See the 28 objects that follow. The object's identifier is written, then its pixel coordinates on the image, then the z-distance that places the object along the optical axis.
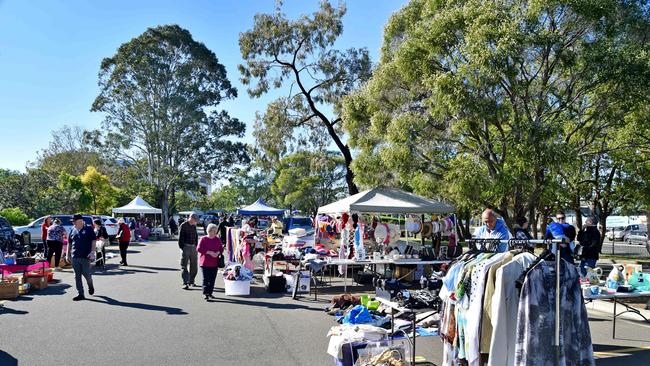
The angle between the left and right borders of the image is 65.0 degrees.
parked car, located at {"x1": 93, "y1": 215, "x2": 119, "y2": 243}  27.52
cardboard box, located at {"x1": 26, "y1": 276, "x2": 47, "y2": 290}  11.43
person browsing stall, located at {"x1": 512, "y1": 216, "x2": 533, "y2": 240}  10.59
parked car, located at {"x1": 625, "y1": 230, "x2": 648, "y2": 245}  36.57
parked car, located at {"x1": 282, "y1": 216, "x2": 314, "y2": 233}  29.65
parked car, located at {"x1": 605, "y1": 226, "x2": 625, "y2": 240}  41.66
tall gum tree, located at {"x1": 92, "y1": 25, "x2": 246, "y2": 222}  42.91
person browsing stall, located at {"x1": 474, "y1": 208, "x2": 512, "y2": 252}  6.83
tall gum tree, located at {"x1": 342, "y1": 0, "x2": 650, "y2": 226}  11.57
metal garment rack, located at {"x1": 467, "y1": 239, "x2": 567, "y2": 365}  4.42
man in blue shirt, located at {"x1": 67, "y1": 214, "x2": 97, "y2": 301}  10.08
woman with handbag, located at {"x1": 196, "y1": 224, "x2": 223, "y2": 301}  10.42
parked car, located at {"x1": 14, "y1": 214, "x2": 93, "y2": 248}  23.69
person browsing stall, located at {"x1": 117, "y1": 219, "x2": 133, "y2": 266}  16.88
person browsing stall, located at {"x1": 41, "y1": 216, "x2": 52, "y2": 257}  16.78
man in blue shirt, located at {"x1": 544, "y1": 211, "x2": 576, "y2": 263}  9.42
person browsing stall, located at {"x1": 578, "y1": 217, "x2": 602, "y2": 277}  10.91
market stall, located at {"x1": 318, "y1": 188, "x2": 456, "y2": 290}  11.93
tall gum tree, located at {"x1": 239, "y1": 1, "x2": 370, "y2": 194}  23.61
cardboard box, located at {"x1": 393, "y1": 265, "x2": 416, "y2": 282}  12.66
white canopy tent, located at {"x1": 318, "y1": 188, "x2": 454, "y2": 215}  12.55
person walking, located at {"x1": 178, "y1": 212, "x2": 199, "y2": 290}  11.93
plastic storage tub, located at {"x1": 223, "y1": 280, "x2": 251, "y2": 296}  11.06
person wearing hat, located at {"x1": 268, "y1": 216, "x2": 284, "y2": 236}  22.70
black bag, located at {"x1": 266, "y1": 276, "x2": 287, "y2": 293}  11.54
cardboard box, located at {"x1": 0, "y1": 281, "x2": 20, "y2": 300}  10.28
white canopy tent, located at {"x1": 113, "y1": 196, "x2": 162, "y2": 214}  31.56
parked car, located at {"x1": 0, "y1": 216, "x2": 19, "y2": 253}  16.14
